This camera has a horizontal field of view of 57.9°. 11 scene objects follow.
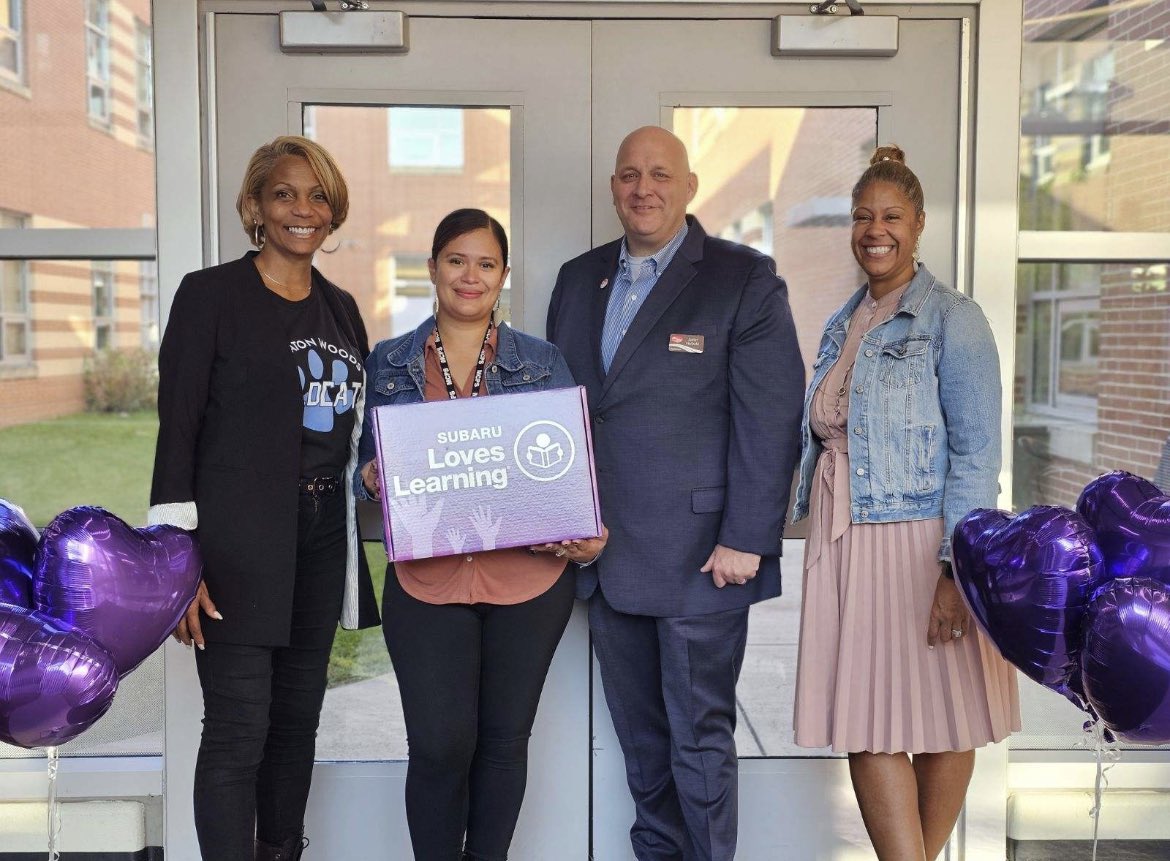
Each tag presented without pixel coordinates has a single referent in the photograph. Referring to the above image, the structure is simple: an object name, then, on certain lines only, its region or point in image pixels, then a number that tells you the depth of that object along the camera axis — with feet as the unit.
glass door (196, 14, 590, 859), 9.14
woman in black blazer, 7.33
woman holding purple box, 7.43
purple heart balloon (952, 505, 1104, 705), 6.08
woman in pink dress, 7.37
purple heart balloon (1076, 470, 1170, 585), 6.13
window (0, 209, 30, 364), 9.58
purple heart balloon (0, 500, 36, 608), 6.06
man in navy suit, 7.89
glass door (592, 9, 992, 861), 9.22
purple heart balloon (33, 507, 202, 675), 6.10
